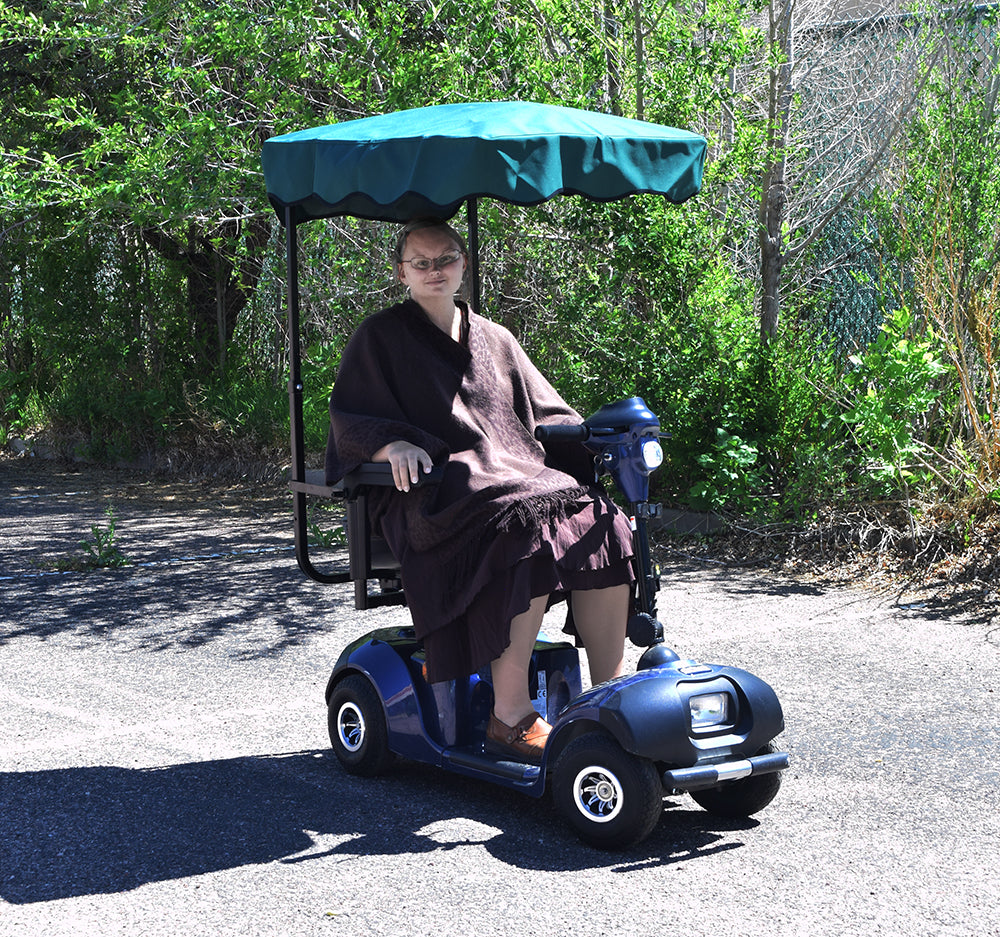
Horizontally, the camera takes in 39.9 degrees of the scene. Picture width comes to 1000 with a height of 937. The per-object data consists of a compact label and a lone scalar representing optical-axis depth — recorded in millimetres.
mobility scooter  3385
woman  3705
